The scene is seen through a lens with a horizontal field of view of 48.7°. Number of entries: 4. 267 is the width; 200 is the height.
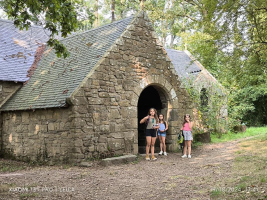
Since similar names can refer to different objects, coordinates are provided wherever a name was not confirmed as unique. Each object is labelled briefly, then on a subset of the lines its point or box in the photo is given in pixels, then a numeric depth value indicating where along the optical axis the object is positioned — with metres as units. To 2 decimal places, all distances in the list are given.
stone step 8.12
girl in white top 9.02
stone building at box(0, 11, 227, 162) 8.51
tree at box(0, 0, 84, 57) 5.52
